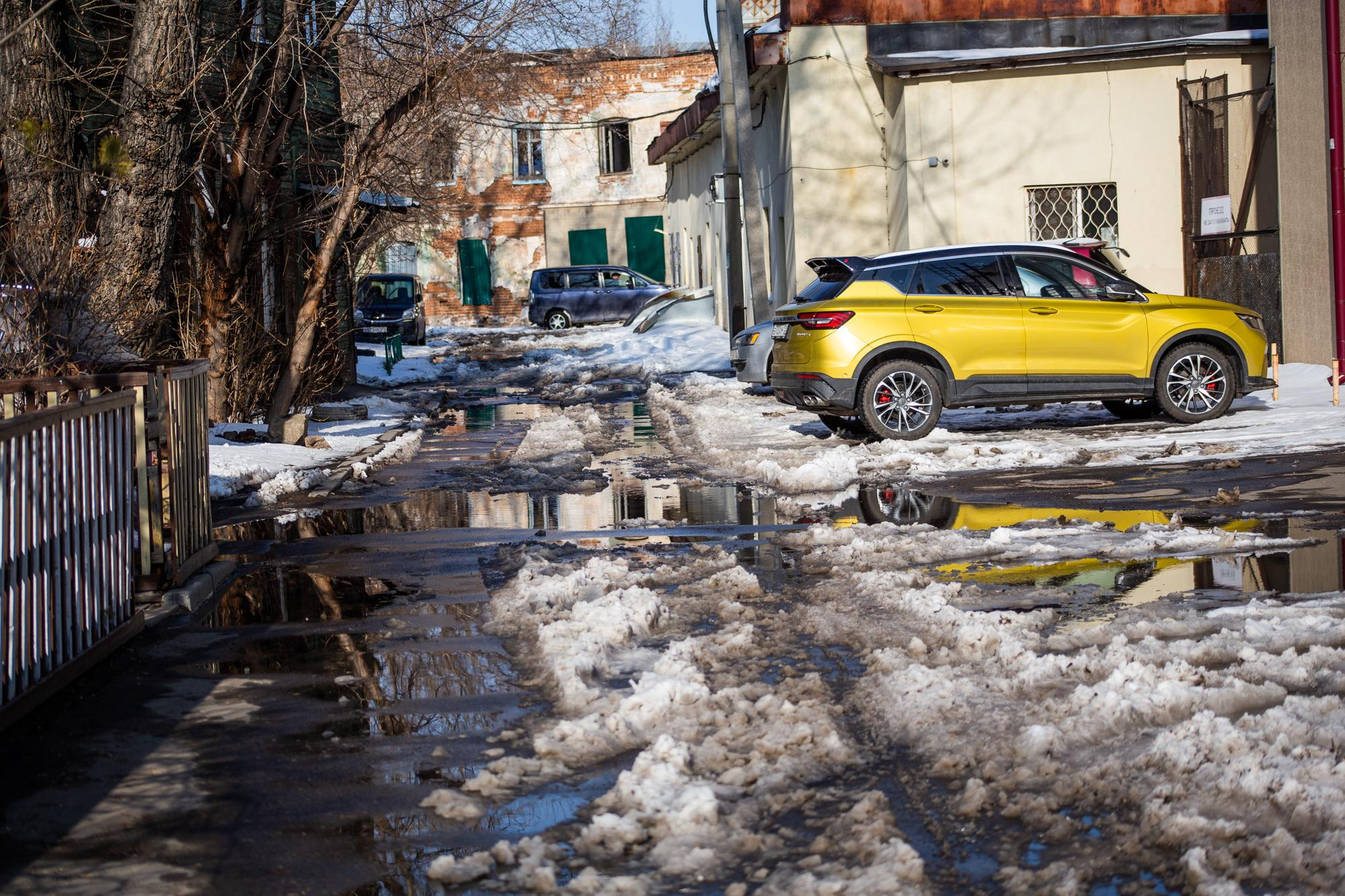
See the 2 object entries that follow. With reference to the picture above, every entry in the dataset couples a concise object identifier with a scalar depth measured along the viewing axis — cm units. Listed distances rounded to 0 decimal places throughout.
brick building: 4997
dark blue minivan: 4466
